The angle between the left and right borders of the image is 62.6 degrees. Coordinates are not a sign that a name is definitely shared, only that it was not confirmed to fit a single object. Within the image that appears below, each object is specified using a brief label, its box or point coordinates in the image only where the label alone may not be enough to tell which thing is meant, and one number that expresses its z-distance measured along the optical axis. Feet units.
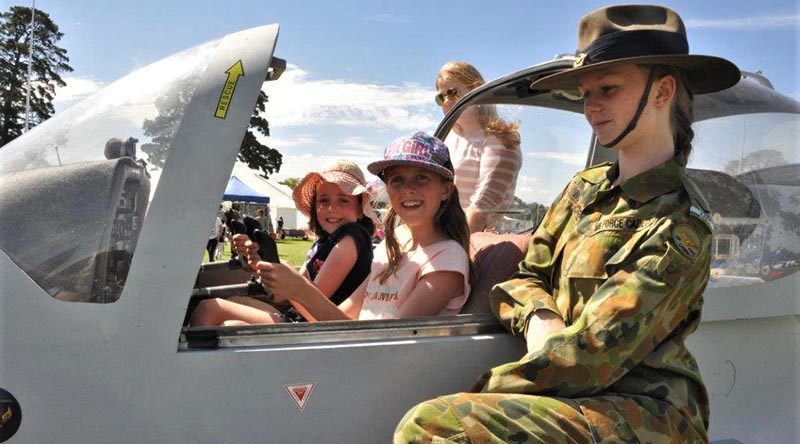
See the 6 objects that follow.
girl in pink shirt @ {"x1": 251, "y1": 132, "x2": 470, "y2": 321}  7.32
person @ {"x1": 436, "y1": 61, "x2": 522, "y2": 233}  10.42
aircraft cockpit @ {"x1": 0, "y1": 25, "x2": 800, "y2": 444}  5.08
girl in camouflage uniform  5.19
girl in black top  9.18
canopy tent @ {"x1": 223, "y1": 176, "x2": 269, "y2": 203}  41.57
